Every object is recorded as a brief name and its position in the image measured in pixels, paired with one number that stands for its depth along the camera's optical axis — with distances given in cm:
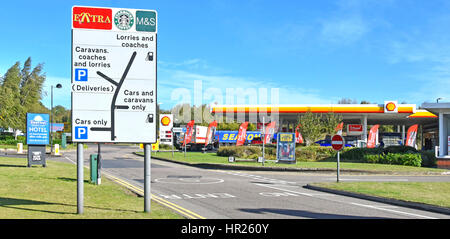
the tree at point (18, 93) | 6600
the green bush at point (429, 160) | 3103
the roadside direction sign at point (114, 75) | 984
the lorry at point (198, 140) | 5828
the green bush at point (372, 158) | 3225
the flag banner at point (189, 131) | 5450
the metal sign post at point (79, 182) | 967
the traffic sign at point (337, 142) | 1885
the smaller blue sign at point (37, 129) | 2388
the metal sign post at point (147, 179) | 1009
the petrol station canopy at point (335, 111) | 5244
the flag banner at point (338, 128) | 4952
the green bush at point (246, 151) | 3749
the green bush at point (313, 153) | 3519
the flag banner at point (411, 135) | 4088
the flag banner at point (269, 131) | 4202
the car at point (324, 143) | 5938
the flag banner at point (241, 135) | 4528
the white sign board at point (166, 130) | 3739
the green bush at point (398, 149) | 3391
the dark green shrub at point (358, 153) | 3430
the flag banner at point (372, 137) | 4092
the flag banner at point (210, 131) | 5358
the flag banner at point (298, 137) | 4971
